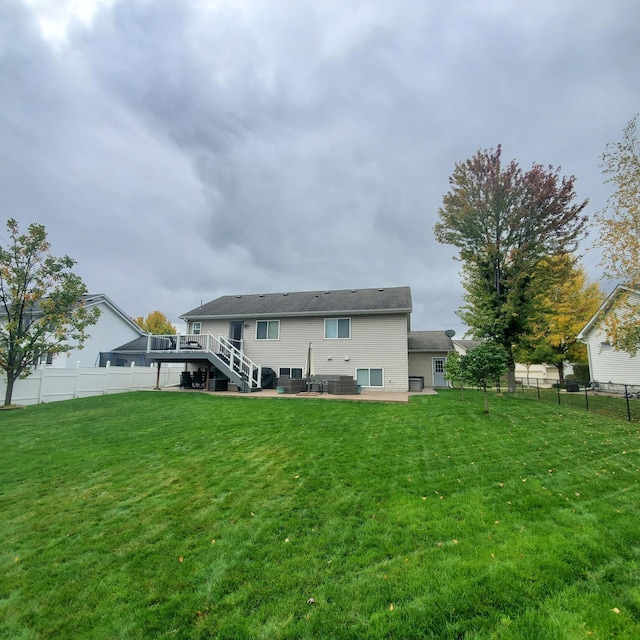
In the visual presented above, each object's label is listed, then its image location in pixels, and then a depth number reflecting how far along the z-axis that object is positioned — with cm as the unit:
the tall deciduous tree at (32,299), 1236
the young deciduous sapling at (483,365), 980
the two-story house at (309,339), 1612
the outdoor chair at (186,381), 1736
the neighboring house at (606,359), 1681
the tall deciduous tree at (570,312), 2295
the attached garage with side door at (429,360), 2126
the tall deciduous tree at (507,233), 1591
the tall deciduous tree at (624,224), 1095
